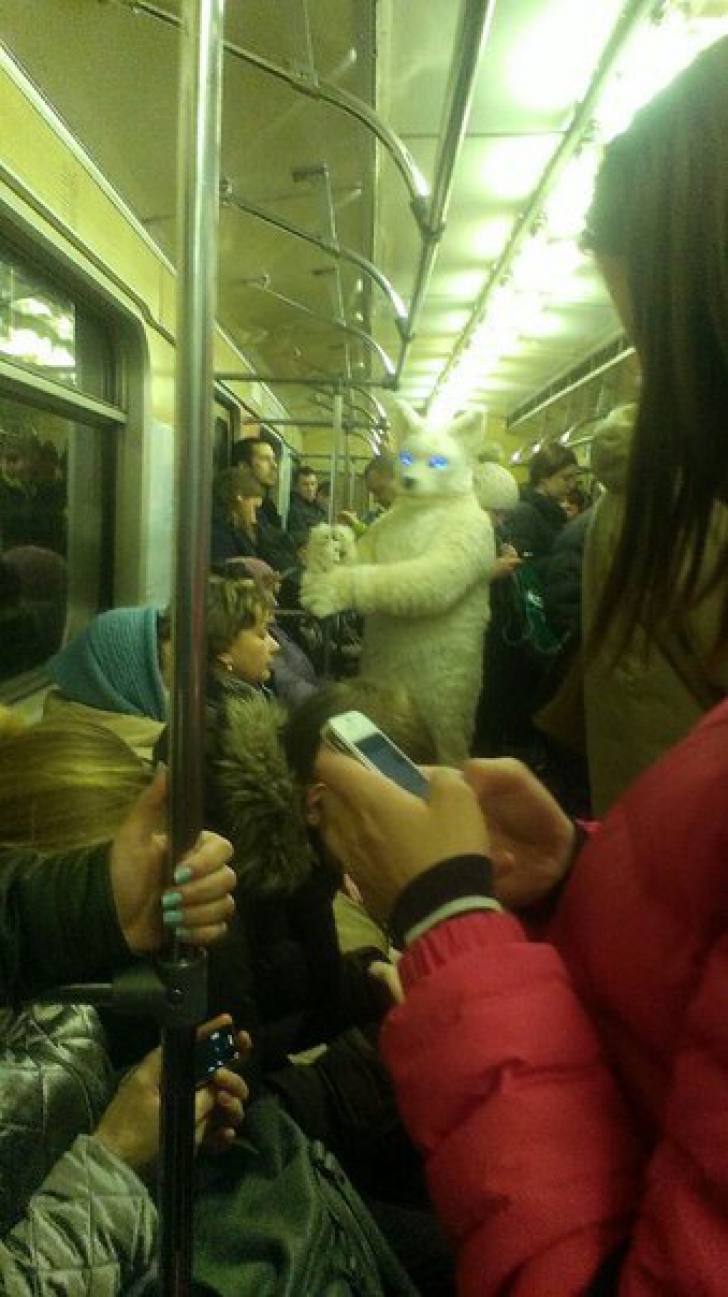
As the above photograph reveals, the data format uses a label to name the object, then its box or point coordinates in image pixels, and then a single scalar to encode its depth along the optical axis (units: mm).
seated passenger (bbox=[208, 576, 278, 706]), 2473
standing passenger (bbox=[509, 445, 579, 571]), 3912
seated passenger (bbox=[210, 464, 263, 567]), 4109
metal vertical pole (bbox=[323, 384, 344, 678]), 3920
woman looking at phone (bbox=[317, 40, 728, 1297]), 529
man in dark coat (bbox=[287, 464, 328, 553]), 7004
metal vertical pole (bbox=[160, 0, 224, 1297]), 633
